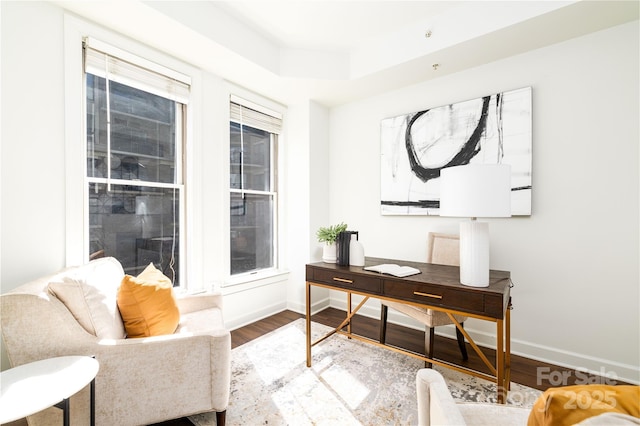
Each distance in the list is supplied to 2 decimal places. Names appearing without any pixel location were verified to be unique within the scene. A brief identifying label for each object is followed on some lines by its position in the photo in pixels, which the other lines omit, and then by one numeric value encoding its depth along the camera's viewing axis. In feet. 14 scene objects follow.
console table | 4.97
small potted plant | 7.57
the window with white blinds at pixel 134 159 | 6.92
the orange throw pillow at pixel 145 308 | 5.35
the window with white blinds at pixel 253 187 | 10.16
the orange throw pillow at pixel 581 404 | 1.79
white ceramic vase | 7.29
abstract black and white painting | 7.86
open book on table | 6.20
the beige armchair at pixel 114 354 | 4.13
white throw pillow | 4.53
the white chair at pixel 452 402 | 2.82
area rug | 5.52
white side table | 3.12
